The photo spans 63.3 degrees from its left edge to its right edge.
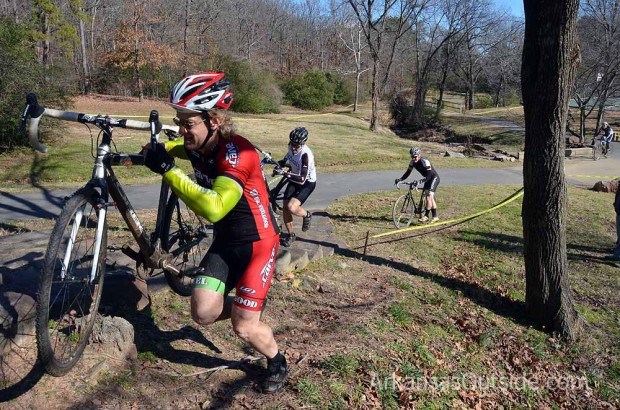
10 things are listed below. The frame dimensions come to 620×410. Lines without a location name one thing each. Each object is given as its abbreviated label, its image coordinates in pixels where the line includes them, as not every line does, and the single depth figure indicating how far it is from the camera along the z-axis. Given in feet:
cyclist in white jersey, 24.66
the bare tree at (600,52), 87.15
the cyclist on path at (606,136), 85.71
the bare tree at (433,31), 135.33
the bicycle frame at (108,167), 10.52
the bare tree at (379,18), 106.93
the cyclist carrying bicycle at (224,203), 9.99
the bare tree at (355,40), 159.81
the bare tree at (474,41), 156.15
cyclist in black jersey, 35.09
